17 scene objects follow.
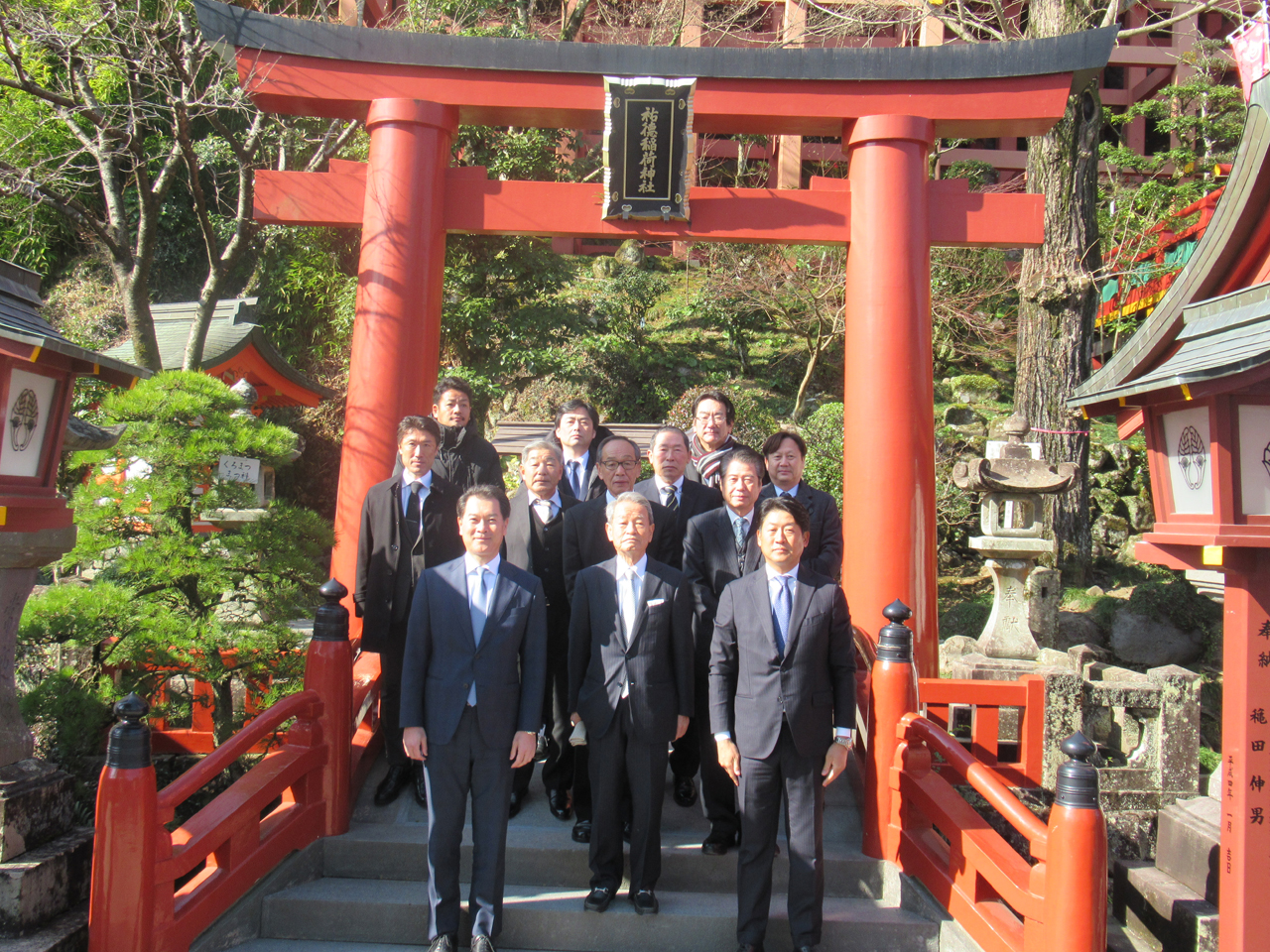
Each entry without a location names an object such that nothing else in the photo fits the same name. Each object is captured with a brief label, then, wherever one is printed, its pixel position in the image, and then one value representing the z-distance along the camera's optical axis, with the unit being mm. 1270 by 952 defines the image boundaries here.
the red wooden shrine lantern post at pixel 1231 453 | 3041
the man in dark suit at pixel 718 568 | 3707
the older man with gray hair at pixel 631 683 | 3307
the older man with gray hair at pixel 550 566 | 3975
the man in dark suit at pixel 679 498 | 4086
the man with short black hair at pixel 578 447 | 4375
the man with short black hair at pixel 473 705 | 3189
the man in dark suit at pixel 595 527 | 3807
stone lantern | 6531
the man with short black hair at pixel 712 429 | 4512
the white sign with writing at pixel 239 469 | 4535
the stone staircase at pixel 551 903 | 3432
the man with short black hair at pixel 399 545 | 3980
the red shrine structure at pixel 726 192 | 5488
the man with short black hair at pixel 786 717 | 3199
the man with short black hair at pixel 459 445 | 4348
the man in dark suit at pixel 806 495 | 4152
